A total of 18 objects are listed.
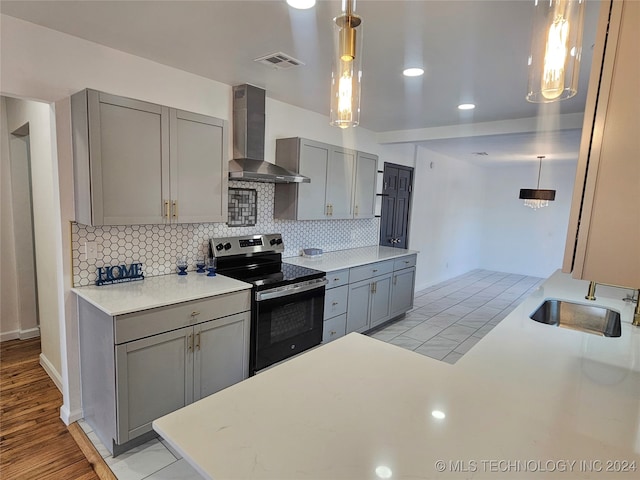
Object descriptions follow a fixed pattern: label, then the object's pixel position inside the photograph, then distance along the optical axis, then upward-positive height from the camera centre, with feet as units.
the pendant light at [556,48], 2.93 +1.36
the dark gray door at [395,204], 17.38 -0.13
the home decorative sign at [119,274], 8.07 -1.97
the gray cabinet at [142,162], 7.08 +0.63
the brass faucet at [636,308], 6.56 -1.84
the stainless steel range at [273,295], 9.13 -2.65
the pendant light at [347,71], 3.37 +1.33
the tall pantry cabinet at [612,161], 2.80 +0.41
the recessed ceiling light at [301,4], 5.63 +3.08
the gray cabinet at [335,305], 11.43 -3.47
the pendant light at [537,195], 18.93 +0.71
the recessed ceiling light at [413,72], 8.29 +3.08
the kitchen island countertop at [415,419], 2.92 -2.12
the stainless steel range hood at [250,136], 10.02 +1.72
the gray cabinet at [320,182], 11.65 +0.62
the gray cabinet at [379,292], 12.57 -3.51
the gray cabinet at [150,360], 6.81 -3.52
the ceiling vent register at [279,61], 7.89 +3.09
